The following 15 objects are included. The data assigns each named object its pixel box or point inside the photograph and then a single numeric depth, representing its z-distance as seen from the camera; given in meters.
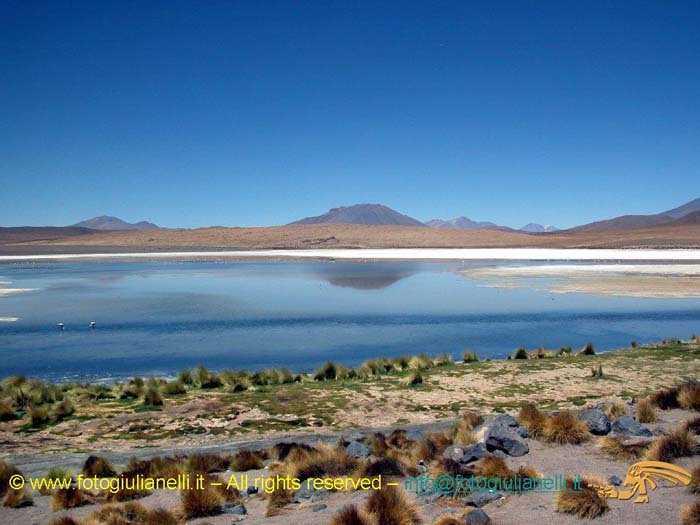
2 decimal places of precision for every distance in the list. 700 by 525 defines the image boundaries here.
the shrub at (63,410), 9.01
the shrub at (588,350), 13.34
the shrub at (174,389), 10.29
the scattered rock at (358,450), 6.94
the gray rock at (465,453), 6.45
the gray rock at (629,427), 7.08
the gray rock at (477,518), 4.70
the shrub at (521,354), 13.09
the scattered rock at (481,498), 5.27
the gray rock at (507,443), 6.63
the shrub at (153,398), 9.61
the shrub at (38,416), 8.79
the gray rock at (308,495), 5.78
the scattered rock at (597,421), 7.26
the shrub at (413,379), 10.81
